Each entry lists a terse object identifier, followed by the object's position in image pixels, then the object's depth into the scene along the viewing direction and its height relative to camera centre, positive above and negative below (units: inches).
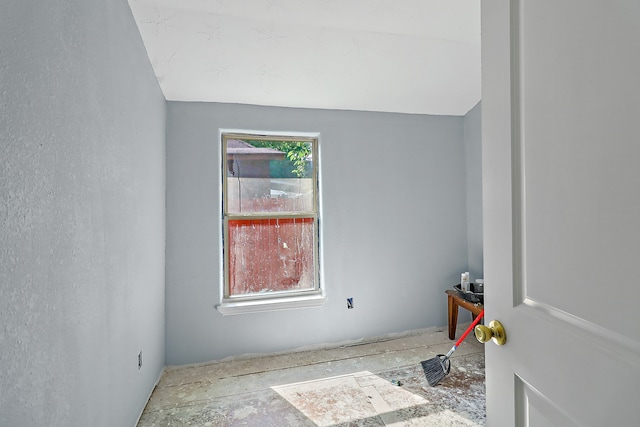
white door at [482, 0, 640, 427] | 20.3 +0.3
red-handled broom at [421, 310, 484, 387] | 79.5 -43.4
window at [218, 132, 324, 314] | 100.0 -1.5
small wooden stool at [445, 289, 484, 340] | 103.3 -34.1
